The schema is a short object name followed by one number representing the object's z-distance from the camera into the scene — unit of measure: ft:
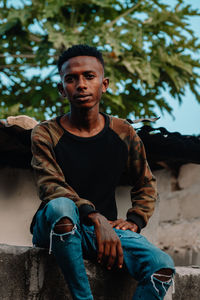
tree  23.58
